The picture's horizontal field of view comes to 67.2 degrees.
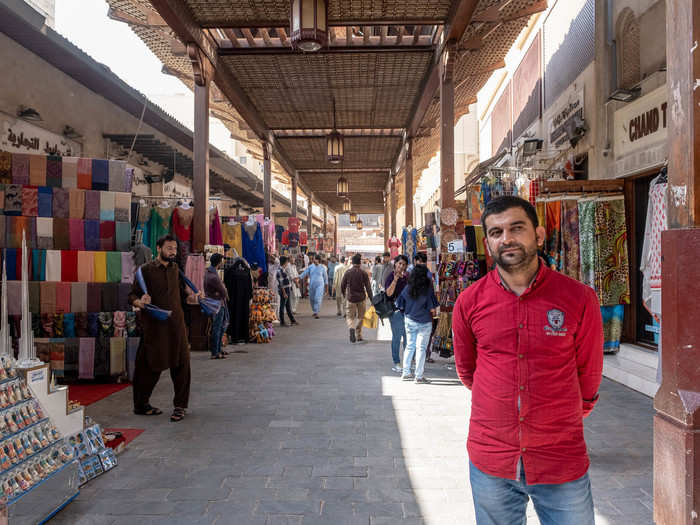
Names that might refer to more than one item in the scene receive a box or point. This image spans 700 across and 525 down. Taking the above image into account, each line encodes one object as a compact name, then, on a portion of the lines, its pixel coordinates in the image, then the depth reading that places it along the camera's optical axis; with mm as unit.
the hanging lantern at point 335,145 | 10359
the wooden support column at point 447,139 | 8273
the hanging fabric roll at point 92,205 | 6422
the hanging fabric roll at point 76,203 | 6359
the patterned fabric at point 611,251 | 6336
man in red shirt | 1721
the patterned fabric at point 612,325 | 6551
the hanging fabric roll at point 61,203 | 6336
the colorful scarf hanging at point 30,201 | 6207
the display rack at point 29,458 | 2875
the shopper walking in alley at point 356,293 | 9609
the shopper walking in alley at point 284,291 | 12203
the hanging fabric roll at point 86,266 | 6352
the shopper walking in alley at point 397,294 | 7125
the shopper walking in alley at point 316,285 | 14133
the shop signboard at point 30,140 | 7379
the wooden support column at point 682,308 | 2029
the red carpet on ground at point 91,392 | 5699
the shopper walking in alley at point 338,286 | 14823
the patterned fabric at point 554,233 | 6223
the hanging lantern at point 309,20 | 5043
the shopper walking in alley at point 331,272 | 19469
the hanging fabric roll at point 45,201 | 6266
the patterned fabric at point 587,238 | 6262
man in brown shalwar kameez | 4883
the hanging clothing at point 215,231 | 9222
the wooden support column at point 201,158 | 8492
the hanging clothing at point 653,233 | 4684
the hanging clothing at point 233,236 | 10703
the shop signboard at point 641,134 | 5629
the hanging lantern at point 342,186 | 15669
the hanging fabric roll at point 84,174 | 6422
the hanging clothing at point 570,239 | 6203
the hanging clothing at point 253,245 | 10945
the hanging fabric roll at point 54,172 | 6312
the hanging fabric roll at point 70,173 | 6359
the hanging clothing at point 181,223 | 8367
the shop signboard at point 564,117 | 7900
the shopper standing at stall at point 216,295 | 8031
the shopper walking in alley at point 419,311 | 6391
